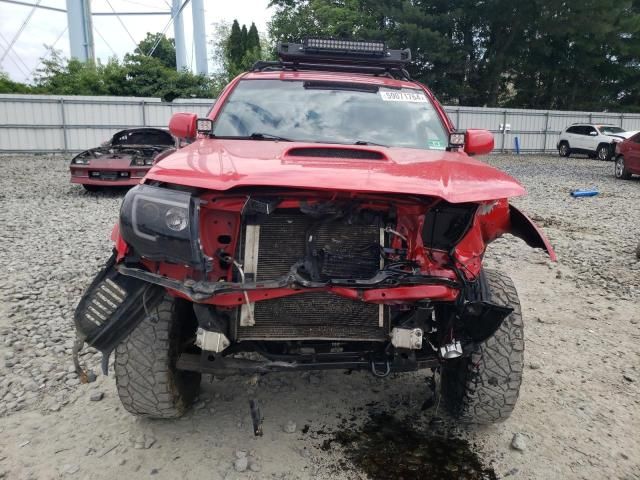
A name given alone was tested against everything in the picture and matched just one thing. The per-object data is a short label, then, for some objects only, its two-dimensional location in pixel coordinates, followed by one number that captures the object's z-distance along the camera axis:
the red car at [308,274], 2.26
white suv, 21.77
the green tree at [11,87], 26.16
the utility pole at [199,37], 29.16
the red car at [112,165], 9.98
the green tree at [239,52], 31.52
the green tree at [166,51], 48.56
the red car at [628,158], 14.45
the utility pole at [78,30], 29.08
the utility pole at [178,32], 31.39
